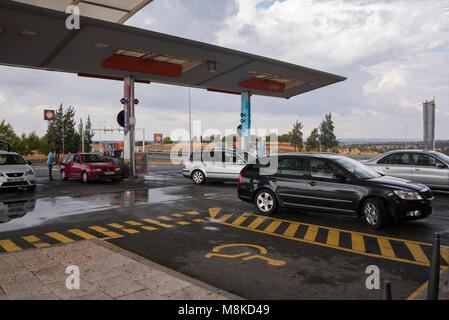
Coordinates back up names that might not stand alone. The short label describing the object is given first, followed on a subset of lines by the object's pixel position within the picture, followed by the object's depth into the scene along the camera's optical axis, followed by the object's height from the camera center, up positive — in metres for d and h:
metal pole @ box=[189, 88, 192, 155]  53.68 +4.20
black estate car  7.35 -0.88
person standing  18.80 -0.54
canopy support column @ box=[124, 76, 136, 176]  17.83 +1.89
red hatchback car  17.16 -0.80
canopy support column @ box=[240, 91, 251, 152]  23.13 +2.23
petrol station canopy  11.73 +4.32
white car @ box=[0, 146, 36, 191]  13.23 -0.81
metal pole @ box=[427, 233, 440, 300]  3.50 -1.21
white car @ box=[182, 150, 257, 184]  15.29 -0.57
